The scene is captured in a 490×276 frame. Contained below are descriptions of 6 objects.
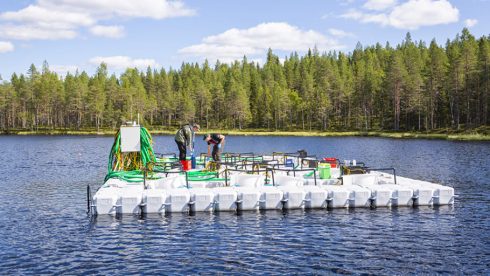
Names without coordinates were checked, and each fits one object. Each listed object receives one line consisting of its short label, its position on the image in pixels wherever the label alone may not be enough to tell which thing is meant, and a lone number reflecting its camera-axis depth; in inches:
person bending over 1347.8
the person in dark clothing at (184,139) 1315.2
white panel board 1250.0
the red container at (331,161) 1387.8
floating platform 968.9
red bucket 1299.2
